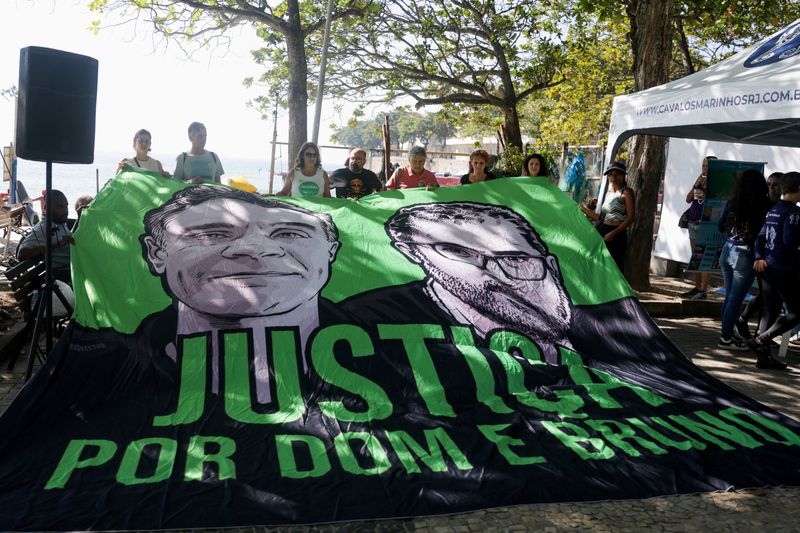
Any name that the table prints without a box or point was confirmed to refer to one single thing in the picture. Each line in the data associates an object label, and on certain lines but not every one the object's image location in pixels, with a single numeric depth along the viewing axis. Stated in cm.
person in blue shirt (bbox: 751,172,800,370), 567
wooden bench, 485
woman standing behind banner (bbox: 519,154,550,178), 698
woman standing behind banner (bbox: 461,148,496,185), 675
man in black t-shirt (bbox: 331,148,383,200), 779
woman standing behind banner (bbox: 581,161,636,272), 738
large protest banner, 330
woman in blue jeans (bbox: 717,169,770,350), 620
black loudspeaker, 464
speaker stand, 455
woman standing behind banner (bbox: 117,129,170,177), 653
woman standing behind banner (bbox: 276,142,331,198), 688
